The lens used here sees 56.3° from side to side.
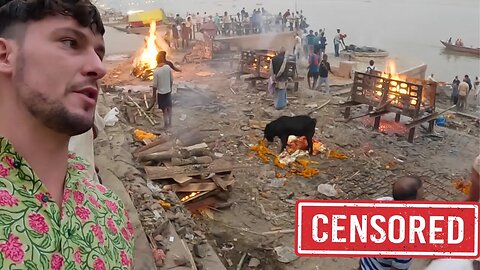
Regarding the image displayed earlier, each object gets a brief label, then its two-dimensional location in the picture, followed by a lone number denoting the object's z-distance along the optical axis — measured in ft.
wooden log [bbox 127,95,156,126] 29.65
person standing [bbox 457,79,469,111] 46.88
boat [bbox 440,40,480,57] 73.22
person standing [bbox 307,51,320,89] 43.96
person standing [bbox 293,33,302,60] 55.69
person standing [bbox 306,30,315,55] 57.82
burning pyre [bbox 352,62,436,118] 31.73
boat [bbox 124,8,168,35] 72.38
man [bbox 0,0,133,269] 4.15
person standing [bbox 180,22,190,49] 62.44
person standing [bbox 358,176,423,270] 10.84
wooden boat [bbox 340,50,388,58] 64.69
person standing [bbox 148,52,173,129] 26.30
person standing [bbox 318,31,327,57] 55.98
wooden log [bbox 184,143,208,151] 23.73
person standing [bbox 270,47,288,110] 34.06
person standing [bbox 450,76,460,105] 48.19
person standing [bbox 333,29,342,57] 64.77
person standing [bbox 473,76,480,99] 53.24
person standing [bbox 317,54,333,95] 42.99
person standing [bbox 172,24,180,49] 61.43
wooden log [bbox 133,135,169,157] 22.25
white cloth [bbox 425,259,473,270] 8.66
